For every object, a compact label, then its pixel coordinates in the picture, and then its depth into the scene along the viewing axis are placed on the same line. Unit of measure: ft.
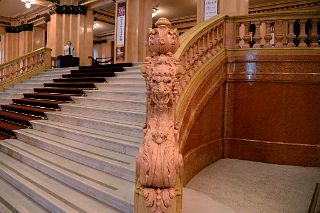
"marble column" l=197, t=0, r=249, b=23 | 24.07
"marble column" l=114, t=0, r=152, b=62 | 38.60
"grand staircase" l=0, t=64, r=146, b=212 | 10.61
